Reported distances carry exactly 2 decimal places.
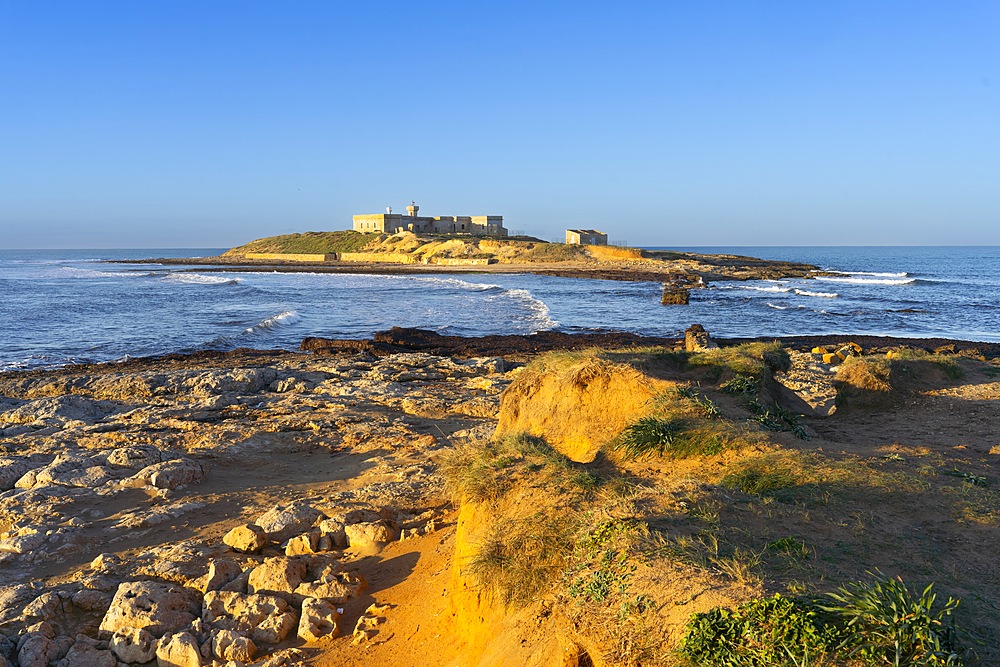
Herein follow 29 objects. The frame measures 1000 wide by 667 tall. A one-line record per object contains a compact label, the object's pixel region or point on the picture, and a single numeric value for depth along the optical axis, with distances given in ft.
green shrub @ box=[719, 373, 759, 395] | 27.45
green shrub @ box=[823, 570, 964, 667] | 9.80
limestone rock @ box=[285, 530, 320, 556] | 23.49
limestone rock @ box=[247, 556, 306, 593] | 20.74
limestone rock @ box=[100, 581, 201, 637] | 18.85
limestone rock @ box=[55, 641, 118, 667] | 17.54
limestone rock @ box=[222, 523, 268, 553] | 23.44
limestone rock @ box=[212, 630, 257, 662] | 17.80
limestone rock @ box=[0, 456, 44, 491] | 30.17
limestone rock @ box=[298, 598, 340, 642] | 18.84
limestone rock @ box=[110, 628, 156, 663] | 17.97
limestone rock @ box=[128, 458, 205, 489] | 29.76
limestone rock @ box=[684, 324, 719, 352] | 66.49
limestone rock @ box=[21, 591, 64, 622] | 19.15
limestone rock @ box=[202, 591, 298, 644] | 18.83
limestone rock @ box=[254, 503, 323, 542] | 24.64
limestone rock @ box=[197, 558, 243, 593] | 20.94
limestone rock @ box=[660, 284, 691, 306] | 134.10
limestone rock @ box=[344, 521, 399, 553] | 23.95
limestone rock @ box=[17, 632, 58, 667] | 17.25
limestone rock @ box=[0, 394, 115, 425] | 40.50
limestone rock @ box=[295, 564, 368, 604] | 20.63
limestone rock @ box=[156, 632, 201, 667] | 17.71
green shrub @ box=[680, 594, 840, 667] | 10.17
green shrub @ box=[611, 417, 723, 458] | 20.66
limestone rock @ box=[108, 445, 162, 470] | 31.68
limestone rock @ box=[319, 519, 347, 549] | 24.18
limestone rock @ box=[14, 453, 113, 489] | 29.78
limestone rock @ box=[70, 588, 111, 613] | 20.03
